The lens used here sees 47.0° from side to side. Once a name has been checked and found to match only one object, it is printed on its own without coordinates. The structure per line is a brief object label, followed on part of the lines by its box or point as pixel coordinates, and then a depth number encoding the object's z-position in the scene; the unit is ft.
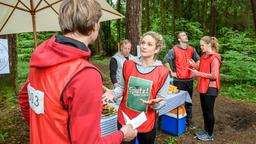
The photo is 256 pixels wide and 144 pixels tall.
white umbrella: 14.58
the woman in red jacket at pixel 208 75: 16.83
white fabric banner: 14.57
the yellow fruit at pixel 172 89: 18.75
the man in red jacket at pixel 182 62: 19.66
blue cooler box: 18.90
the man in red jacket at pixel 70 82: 4.67
